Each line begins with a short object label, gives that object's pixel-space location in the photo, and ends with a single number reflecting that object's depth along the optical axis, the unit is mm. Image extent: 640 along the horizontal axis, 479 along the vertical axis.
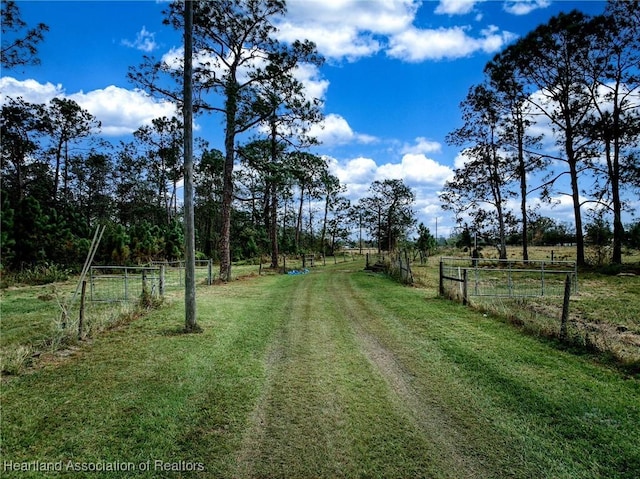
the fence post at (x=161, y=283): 9918
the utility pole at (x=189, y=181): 7000
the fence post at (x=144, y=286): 9281
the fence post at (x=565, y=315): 6266
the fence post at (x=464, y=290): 9846
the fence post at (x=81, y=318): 5910
